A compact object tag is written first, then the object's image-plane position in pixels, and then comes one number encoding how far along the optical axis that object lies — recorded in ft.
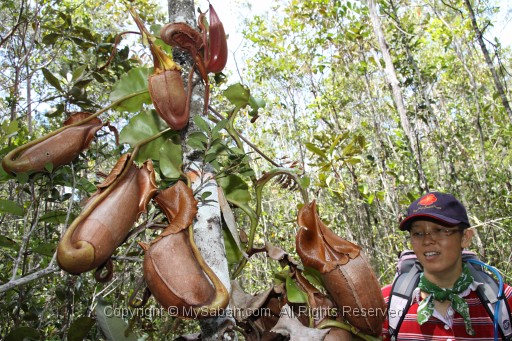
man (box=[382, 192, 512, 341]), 4.52
